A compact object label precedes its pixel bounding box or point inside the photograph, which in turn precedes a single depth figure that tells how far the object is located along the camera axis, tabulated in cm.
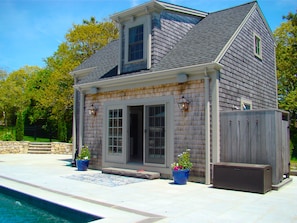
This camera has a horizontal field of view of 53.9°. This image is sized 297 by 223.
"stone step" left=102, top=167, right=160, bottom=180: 884
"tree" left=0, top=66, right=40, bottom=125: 3525
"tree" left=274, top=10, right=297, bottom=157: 2098
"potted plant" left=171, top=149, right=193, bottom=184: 788
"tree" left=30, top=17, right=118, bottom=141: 2366
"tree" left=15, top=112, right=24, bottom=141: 2122
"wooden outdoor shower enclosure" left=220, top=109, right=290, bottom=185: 740
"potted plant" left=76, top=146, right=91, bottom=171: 1068
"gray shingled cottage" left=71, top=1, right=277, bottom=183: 825
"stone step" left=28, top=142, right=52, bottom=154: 1975
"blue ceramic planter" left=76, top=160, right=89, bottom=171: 1067
